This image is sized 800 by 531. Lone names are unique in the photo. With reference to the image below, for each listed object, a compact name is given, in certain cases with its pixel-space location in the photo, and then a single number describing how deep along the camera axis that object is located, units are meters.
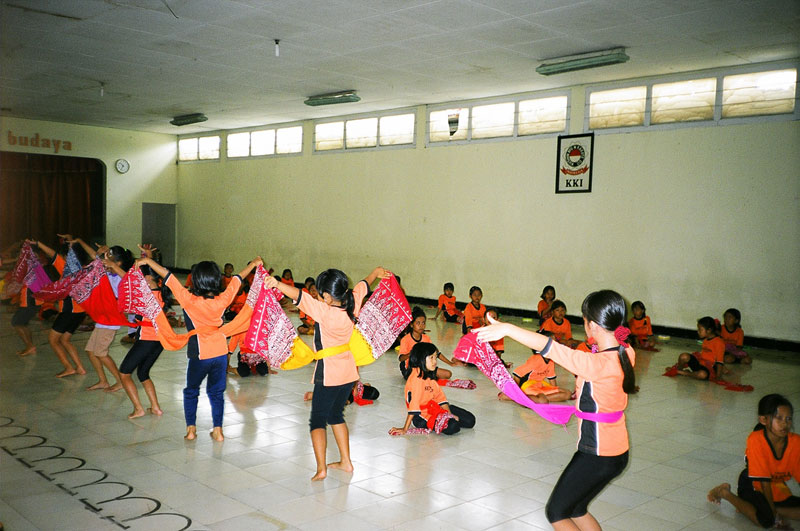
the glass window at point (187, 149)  20.59
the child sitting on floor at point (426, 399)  5.46
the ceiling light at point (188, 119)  16.45
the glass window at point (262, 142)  18.19
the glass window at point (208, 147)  19.88
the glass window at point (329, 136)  16.36
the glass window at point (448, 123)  13.73
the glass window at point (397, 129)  14.76
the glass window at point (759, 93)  9.72
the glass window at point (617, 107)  11.28
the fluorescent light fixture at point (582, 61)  9.35
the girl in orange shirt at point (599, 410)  2.93
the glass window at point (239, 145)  18.92
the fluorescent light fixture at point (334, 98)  12.98
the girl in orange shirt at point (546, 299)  11.33
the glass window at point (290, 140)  17.41
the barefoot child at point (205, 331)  5.07
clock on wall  19.47
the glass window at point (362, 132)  15.52
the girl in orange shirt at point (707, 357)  8.14
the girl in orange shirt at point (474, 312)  10.49
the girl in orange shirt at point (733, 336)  9.13
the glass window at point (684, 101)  10.53
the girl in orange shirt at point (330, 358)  4.28
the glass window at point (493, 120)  13.04
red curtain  17.98
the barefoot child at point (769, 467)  3.85
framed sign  11.88
